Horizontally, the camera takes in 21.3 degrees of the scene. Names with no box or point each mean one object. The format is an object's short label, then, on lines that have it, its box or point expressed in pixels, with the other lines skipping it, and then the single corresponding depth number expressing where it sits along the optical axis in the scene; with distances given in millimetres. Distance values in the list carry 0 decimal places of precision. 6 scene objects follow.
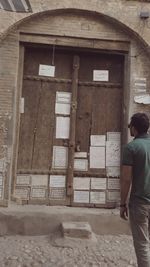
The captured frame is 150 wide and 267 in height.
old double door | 6328
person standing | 3875
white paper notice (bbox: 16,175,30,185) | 6246
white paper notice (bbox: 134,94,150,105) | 6309
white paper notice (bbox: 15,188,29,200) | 6254
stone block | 5598
